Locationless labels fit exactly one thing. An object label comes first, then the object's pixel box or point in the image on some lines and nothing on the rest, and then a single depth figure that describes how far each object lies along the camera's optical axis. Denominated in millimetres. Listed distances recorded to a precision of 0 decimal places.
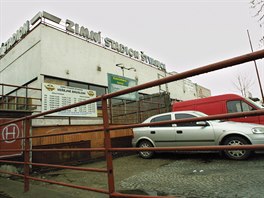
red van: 7078
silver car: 5273
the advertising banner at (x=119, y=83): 10706
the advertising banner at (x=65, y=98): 7992
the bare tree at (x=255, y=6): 6734
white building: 9617
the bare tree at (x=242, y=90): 24972
